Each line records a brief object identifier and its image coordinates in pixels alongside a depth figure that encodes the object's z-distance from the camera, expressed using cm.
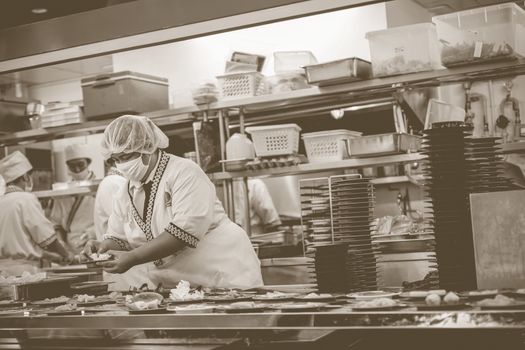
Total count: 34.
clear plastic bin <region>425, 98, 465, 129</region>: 493
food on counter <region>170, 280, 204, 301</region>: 269
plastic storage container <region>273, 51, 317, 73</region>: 558
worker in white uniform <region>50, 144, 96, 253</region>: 768
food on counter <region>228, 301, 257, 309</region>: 233
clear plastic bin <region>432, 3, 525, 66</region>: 462
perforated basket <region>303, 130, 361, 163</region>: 526
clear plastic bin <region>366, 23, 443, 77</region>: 483
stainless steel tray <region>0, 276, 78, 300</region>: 323
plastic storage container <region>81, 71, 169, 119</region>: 593
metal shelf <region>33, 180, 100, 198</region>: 662
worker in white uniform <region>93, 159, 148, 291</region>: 578
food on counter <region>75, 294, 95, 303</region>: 292
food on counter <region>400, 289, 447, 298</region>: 222
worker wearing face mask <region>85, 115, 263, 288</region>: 366
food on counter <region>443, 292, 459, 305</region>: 206
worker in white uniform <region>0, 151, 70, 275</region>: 572
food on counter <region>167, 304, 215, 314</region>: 233
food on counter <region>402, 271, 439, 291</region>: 265
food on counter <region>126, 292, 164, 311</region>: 253
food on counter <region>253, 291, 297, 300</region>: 253
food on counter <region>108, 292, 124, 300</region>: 298
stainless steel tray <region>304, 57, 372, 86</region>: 497
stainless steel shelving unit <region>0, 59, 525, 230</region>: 481
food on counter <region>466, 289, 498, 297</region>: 216
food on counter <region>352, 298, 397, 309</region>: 210
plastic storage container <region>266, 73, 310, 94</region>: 546
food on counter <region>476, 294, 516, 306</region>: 195
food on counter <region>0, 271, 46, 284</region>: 338
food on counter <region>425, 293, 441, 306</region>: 207
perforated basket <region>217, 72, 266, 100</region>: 557
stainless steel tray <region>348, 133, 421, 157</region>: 489
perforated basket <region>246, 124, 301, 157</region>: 536
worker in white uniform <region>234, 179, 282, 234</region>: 682
